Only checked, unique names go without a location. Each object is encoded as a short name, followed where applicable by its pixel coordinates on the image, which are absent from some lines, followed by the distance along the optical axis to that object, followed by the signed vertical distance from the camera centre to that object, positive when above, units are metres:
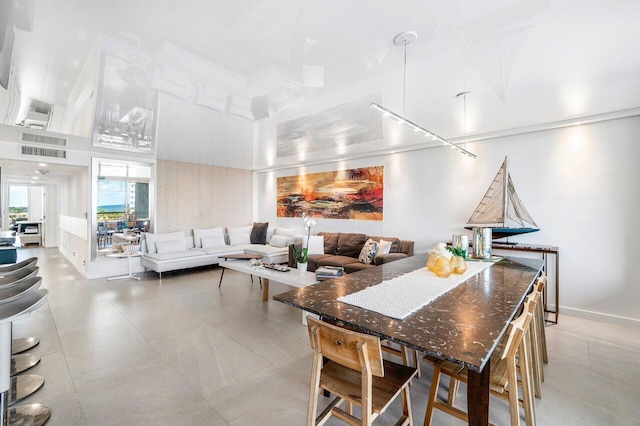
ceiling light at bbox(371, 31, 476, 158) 2.49 +1.94
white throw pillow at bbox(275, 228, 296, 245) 6.41 -0.57
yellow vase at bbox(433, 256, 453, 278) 2.06 -0.42
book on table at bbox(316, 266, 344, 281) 3.20 -0.74
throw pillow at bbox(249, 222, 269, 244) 6.92 -0.62
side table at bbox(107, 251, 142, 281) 5.16 -1.18
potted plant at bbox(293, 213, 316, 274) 3.62 -0.68
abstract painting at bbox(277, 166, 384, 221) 5.26 +0.33
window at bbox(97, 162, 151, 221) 5.31 +0.31
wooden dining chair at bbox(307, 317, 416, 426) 1.10 -0.81
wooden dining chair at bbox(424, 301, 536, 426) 1.29 -0.87
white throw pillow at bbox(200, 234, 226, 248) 6.35 -0.76
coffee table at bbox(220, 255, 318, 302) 3.47 -0.88
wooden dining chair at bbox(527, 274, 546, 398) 1.86 -0.98
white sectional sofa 5.37 -0.86
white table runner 1.42 -0.50
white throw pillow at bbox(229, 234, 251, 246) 6.80 -0.74
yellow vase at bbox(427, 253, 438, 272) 2.14 -0.39
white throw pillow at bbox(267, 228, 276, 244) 6.93 -0.60
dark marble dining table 1.03 -0.50
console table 3.20 -0.46
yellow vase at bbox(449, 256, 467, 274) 2.17 -0.42
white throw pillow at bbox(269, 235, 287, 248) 6.41 -0.75
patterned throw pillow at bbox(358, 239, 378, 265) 4.54 -0.70
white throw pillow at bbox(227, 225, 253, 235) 6.86 -0.54
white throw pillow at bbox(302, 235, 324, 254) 5.45 -0.70
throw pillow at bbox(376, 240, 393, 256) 4.56 -0.61
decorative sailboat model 3.63 +0.01
